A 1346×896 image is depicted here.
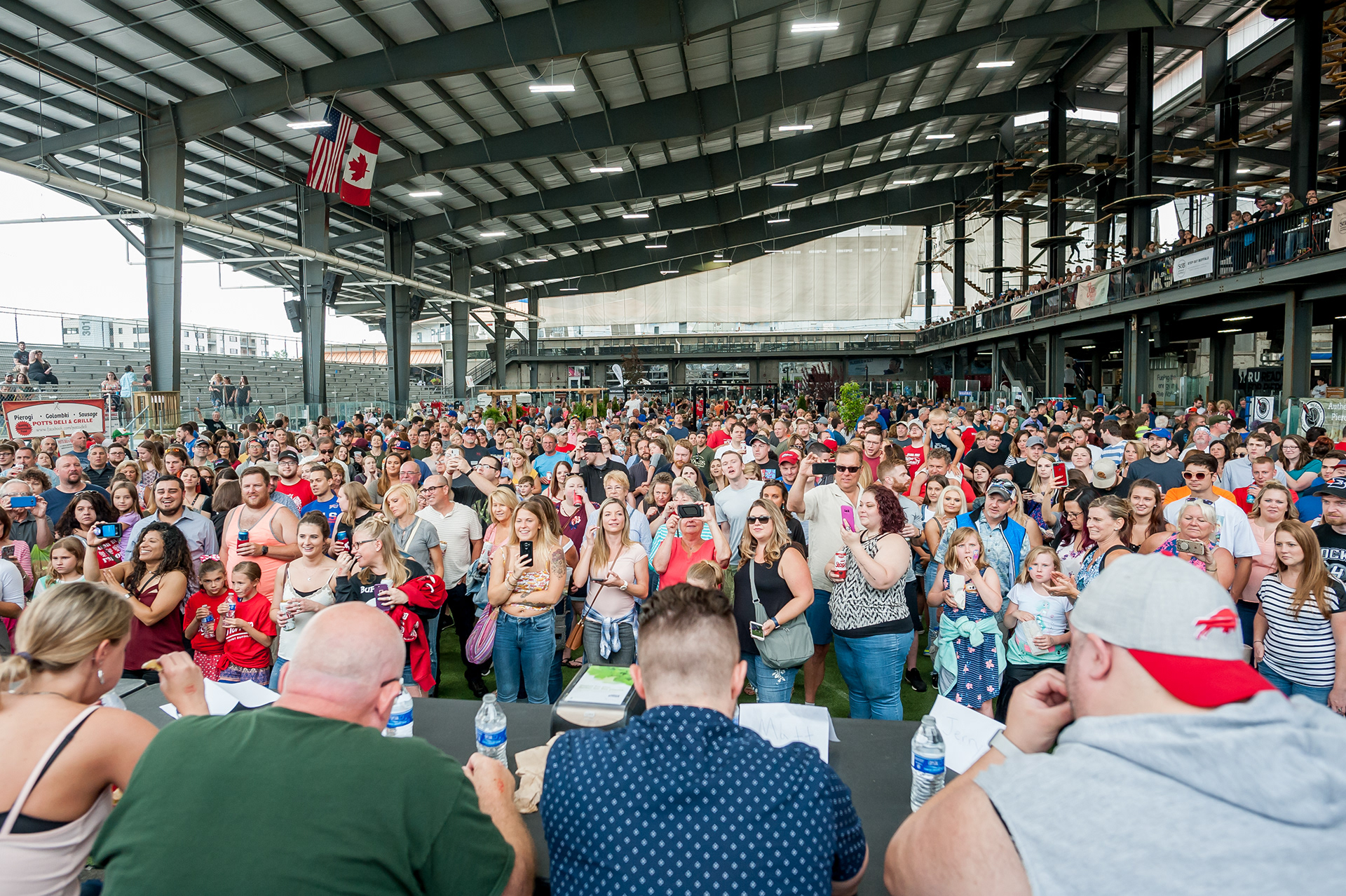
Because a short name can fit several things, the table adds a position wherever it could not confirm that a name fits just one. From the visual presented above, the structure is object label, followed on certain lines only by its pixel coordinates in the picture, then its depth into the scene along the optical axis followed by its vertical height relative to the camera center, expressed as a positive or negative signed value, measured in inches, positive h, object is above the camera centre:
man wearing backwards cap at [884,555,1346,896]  43.8 -22.6
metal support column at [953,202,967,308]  1346.8 +308.5
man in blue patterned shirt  54.4 -29.1
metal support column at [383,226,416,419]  940.6 +147.7
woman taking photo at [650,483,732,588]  172.9 -28.2
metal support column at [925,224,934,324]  1397.5 +293.5
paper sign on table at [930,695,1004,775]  97.8 -42.3
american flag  538.6 +203.3
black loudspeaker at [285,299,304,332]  809.5 +130.9
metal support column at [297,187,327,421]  808.3 +106.8
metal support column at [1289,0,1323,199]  581.0 +263.2
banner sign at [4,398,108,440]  353.1 +8.6
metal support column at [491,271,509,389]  1414.9 +177.8
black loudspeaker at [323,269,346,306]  816.9 +163.3
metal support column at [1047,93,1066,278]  919.7 +314.4
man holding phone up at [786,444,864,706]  177.9 -26.1
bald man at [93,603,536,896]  52.5 -27.7
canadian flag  563.8 +203.2
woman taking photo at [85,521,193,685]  153.5 -32.6
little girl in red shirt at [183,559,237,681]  156.9 -41.0
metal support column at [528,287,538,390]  1583.4 +210.0
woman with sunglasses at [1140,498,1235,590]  156.2 -25.7
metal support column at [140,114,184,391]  527.8 +130.9
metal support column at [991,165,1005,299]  1118.1 +317.2
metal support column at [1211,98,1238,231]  796.0 +296.8
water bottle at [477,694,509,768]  94.8 -38.9
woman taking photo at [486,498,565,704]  166.1 -39.4
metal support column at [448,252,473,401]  1115.3 +181.5
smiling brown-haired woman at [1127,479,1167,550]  177.3 -20.7
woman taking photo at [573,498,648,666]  169.3 -36.5
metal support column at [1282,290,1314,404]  535.2 +56.3
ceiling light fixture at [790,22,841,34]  479.5 +260.7
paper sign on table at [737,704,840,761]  101.3 -41.7
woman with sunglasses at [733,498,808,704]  148.8 -31.7
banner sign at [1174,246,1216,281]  578.2 +128.3
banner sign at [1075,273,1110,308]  748.2 +138.8
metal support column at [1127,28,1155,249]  743.1 +330.4
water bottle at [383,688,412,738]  105.0 -40.9
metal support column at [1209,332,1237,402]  936.9 +76.8
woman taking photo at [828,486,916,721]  148.9 -39.6
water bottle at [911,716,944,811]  86.0 -39.8
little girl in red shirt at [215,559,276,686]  157.3 -43.0
